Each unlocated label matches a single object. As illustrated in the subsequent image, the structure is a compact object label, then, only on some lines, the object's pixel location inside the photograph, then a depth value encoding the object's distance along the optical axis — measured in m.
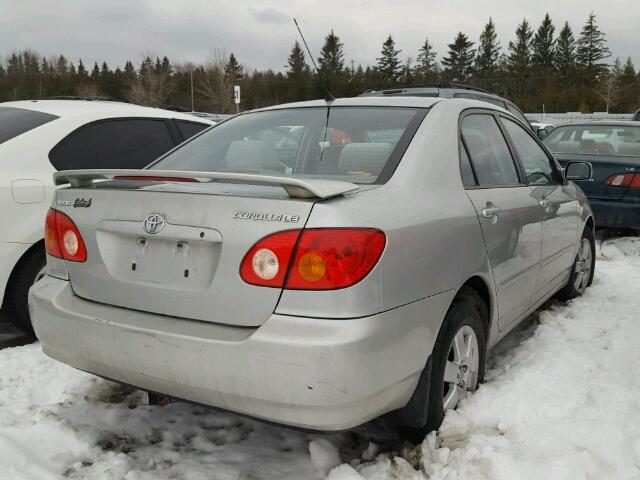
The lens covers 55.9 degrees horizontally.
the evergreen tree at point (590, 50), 88.88
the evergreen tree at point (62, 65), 103.62
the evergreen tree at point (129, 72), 84.19
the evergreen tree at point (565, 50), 89.25
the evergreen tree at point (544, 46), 90.25
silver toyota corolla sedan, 1.95
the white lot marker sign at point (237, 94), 20.23
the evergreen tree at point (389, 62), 90.25
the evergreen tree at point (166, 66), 82.10
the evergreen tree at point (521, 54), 86.81
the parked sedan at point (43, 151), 3.54
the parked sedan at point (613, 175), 6.48
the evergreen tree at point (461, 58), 93.12
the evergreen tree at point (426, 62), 93.96
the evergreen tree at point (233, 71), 59.69
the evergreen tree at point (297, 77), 72.38
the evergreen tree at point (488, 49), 94.50
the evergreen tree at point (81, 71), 91.64
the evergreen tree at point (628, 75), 76.56
